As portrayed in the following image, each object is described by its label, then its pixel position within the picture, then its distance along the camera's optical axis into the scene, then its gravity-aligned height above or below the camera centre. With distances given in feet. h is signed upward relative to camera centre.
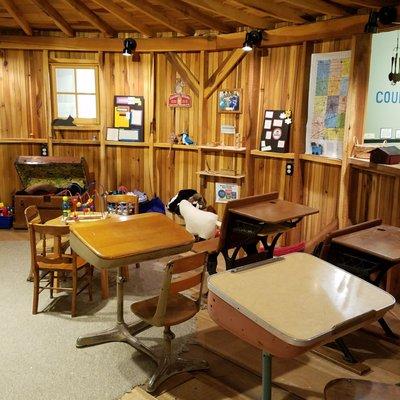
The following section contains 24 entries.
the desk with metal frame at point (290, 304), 5.75 -2.55
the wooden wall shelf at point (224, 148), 20.03 -1.52
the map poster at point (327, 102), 16.37 +0.48
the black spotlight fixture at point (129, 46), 20.61 +2.88
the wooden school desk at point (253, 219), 11.89 -2.70
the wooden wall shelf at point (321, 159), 16.39 -1.60
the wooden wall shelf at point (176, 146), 21.65 -1.58
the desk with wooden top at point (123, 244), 9.25 -2.72
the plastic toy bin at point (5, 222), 21.77 -5.21
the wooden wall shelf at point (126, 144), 22.83 -1.56
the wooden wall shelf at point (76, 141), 22.91 -1.49
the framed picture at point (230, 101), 20.25 +0.54
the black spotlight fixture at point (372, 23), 13.60 +2.69
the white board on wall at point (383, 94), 17.61 +0.86
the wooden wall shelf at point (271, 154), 18.53 -1.62
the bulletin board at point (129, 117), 22.56 -0.27
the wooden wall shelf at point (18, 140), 22.85 -1.48
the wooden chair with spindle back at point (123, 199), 16.22 -3.04
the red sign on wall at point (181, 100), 21.72 +0.58
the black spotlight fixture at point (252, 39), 17.98 +2.87
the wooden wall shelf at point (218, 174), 20.20 -2.68
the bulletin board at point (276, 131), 18.67 -0.66
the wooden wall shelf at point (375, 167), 13.44 -1.53
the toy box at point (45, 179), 20.88 -3.21
